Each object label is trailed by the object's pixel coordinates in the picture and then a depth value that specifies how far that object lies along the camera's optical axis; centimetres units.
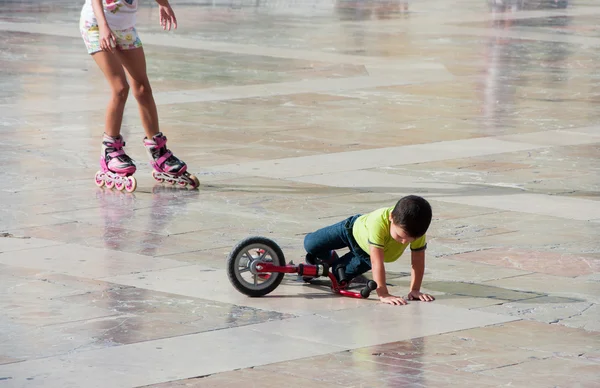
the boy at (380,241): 1255
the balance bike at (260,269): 1287
